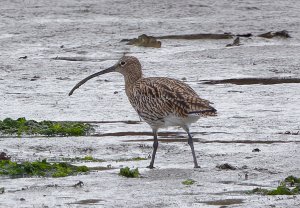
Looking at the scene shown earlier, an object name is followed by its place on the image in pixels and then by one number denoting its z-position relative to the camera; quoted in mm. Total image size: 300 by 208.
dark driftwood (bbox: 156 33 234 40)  20062
